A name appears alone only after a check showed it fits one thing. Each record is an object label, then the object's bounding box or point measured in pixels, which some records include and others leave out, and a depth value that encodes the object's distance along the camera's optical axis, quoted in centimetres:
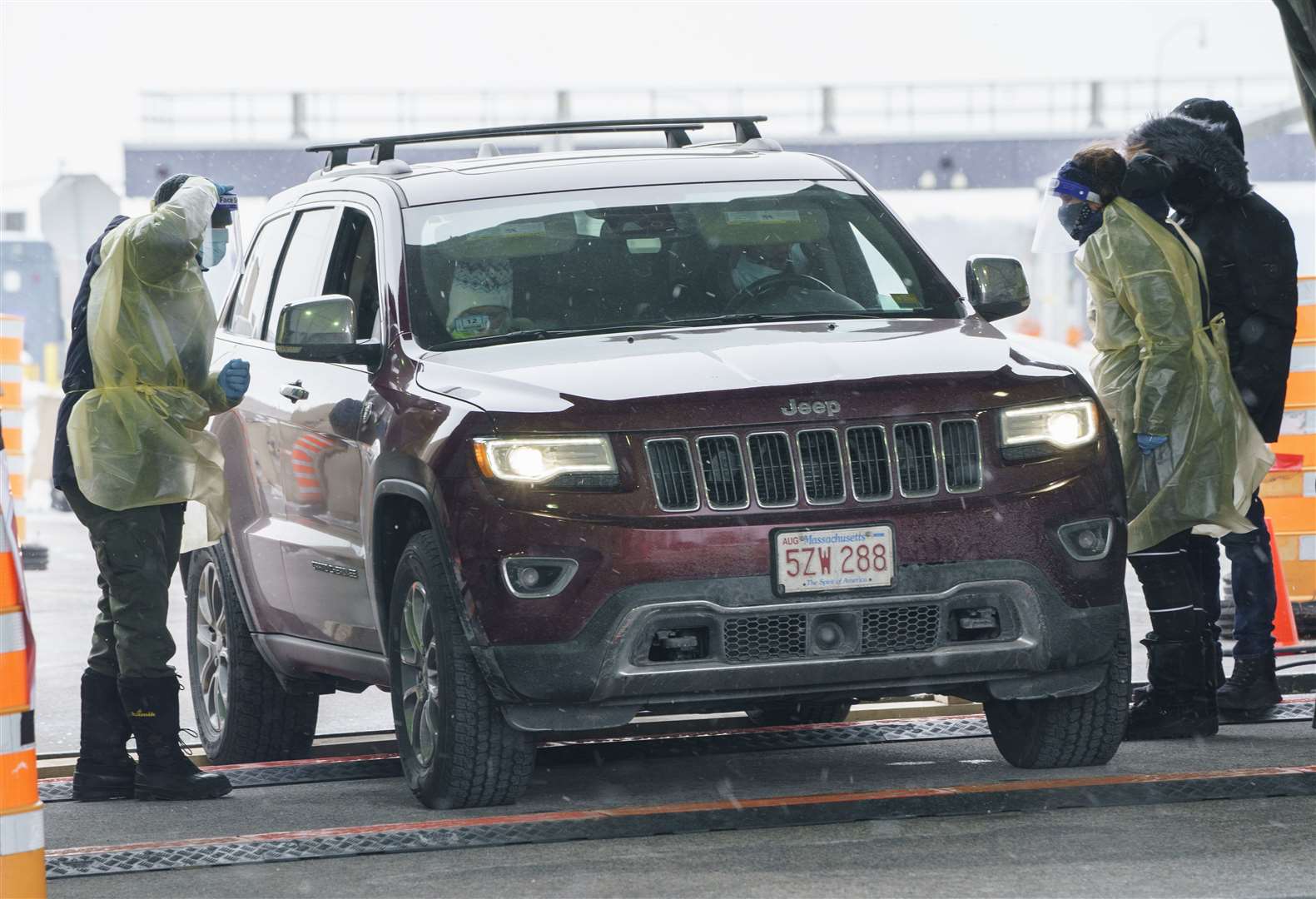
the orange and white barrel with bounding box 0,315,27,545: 3284
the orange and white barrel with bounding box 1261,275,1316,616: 2275
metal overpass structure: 9262
